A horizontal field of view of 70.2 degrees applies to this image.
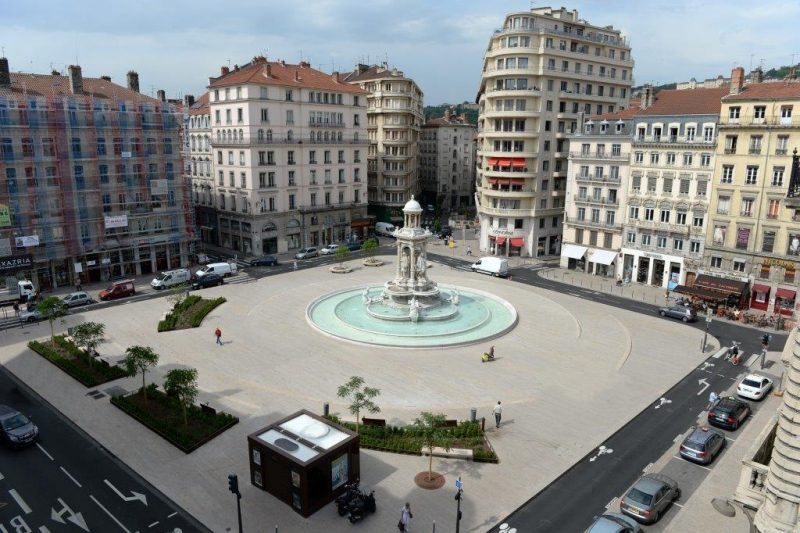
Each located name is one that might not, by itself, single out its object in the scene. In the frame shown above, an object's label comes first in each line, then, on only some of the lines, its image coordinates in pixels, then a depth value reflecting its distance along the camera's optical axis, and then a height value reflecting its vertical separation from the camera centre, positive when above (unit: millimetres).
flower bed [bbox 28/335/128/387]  42906 -16537
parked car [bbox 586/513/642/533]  25475 -16375
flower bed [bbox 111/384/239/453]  34156 -16709
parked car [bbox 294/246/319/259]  86462 -14972
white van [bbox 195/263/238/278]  73125 -14863
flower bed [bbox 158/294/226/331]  54969 -15968
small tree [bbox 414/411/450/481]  29516 -14273
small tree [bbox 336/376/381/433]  32688 -13852
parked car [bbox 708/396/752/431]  36938 -16586
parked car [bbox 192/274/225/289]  70625 -15801
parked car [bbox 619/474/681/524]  27578 -16657
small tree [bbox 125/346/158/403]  38094 -13705
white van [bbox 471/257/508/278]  77000 -14945
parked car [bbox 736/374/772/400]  41375 -16563
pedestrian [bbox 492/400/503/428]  36438 -16209
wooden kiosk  27719 -15140
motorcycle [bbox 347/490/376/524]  27125 -16714
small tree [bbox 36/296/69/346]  49969 -13649
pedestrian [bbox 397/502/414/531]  26359 -16590
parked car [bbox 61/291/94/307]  61781 -15795
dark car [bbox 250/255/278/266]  82875 -15441
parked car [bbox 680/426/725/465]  32844 -16664
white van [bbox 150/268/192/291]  69062 -15325
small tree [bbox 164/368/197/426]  35281 -14320
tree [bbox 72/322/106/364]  43750 -13912
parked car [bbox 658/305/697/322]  59531 -16217
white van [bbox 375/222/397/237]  107000 -13860
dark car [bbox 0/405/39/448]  33625 -16393
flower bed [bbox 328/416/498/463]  32991 -16739
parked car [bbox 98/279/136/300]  64750 -15689
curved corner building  83062 +7098
